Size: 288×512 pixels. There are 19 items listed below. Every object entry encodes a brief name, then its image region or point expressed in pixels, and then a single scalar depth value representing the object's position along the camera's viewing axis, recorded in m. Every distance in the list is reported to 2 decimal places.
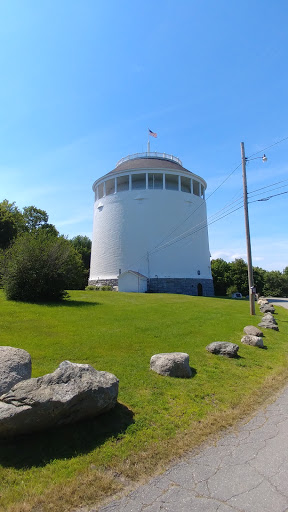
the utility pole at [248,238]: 19.14
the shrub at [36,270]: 17.22
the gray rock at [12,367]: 4.94
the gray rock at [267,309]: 20.98
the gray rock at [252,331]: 12.28
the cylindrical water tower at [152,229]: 40.53
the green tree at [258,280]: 64.38
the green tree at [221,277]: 61.44
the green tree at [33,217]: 54.56
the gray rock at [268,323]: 14.62
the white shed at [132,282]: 37.56
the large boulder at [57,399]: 4.24
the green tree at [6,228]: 40.88
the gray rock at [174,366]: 7.11
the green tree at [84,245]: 65.72
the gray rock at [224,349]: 9.02
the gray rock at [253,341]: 10.81
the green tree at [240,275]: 58.62
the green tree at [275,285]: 76.88
